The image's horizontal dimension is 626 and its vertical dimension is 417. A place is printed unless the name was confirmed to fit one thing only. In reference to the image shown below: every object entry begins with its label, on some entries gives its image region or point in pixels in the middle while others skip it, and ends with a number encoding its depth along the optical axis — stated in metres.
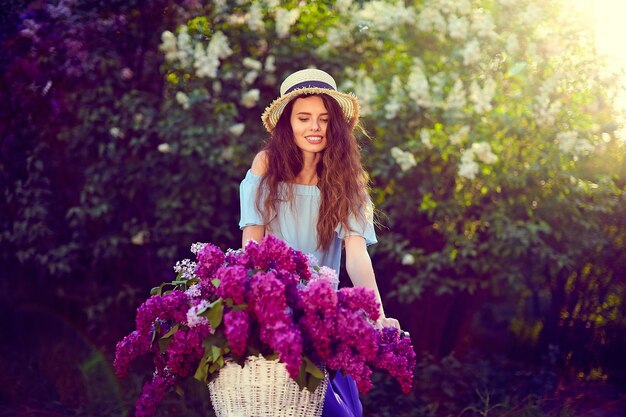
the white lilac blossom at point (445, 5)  4.85
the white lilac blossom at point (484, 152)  4.57
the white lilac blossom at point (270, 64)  4.98
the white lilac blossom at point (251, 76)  4.93
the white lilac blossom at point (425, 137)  4.67
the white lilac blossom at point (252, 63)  4.95
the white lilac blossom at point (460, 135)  4.68
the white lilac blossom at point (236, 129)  4.82
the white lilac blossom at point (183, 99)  4.80
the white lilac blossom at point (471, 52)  4.71
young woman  3.09
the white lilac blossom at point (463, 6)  4.82
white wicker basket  2.31
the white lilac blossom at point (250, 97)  4.84
